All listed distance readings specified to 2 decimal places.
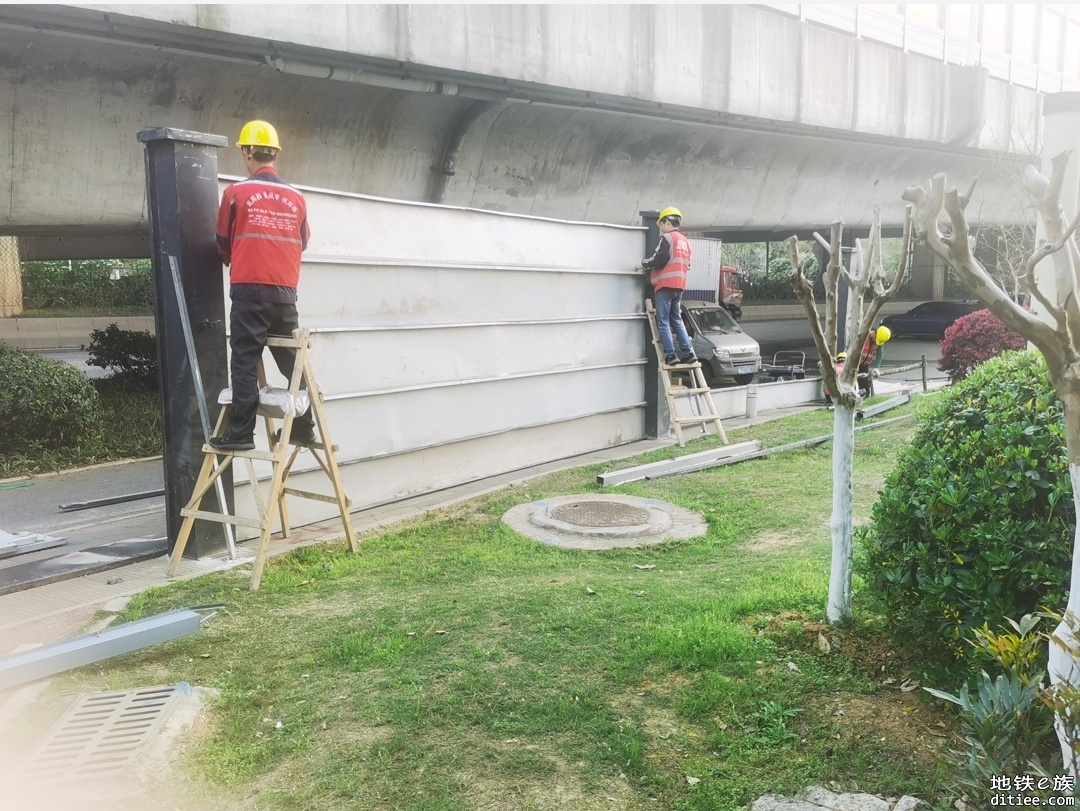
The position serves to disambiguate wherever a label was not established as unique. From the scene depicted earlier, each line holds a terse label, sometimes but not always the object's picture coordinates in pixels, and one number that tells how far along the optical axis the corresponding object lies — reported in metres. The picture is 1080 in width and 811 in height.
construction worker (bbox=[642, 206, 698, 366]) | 10.45
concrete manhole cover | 6.58
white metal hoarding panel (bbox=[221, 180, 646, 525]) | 7.35
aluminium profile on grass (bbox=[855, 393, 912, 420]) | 12.02
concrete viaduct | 8.79
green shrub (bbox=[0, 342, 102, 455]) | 9.51
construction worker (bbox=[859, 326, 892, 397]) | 13.98
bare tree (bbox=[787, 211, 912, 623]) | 4.10
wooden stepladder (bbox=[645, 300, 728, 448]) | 10.62
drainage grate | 3.40
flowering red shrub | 13.06
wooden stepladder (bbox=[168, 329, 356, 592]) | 5.55
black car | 30.19
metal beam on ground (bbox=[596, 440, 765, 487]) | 8.48
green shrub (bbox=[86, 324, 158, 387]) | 12.38
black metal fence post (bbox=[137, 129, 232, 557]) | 5.89
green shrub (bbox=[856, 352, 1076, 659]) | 3.38
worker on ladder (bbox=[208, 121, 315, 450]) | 5.60
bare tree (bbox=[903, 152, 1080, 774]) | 2.72
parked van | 16.59
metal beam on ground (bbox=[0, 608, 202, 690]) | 4.11
